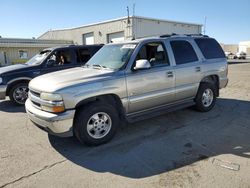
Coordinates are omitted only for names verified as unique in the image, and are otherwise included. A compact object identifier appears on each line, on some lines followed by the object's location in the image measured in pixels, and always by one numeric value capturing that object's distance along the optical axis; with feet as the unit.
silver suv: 11.91
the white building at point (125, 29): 75.82
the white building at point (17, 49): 80.89
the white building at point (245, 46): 201.17
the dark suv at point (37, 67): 22.63
